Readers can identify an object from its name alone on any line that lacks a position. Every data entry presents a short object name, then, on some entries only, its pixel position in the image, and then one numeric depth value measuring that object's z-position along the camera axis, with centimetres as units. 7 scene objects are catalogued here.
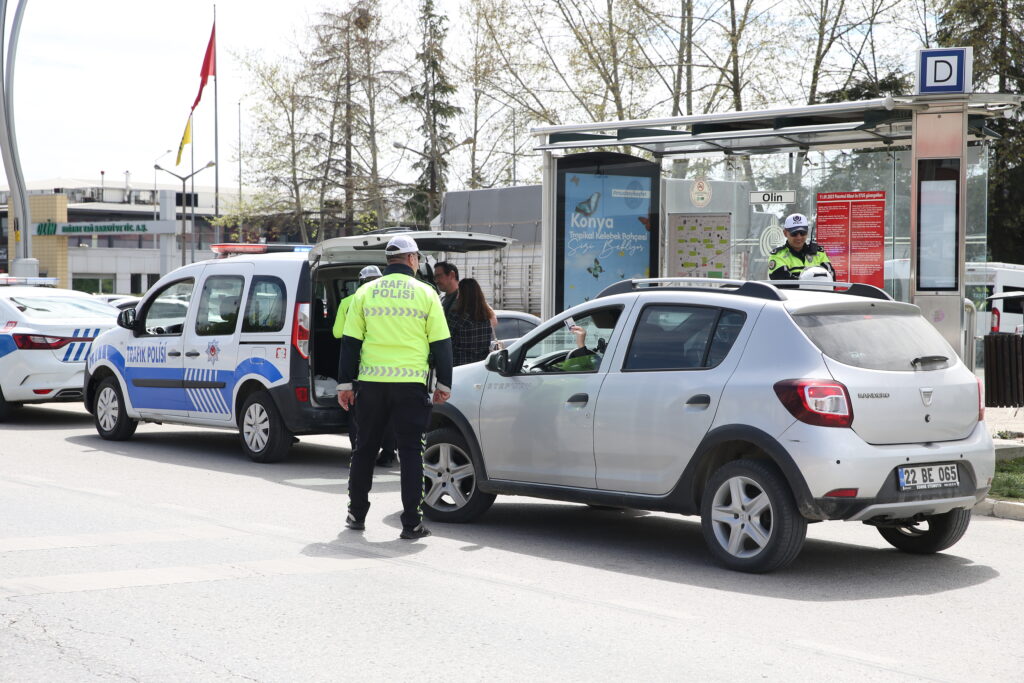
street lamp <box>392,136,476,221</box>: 4172
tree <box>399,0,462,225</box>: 4128
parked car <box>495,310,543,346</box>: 1414
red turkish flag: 5119
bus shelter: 1052
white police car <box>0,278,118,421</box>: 1409
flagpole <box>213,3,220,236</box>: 6260
